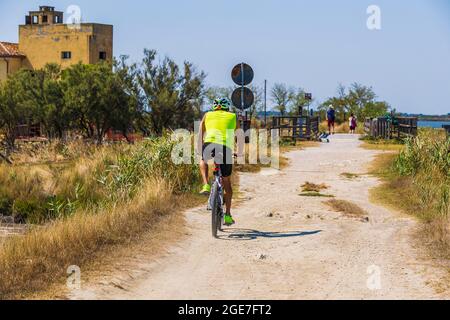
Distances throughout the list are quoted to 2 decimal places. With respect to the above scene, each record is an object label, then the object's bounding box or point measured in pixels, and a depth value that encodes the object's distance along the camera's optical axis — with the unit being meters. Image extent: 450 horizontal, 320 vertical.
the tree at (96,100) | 39.88
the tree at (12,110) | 39.94
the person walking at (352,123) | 42.81
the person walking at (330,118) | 39.47
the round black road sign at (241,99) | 18.66
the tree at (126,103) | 40.69
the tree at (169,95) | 42.34
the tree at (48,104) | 39.69
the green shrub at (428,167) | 13.89
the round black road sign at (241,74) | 18.73
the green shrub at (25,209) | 22.09
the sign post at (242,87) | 18.69
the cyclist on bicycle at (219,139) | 10.52
